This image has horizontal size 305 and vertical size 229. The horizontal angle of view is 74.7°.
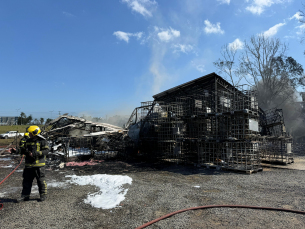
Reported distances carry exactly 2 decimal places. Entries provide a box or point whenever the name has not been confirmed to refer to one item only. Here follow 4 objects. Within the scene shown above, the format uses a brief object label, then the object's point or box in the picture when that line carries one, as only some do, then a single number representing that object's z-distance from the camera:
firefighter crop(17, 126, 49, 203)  5.62
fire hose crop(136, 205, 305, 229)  4.39
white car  34.03
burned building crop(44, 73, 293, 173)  10.83
